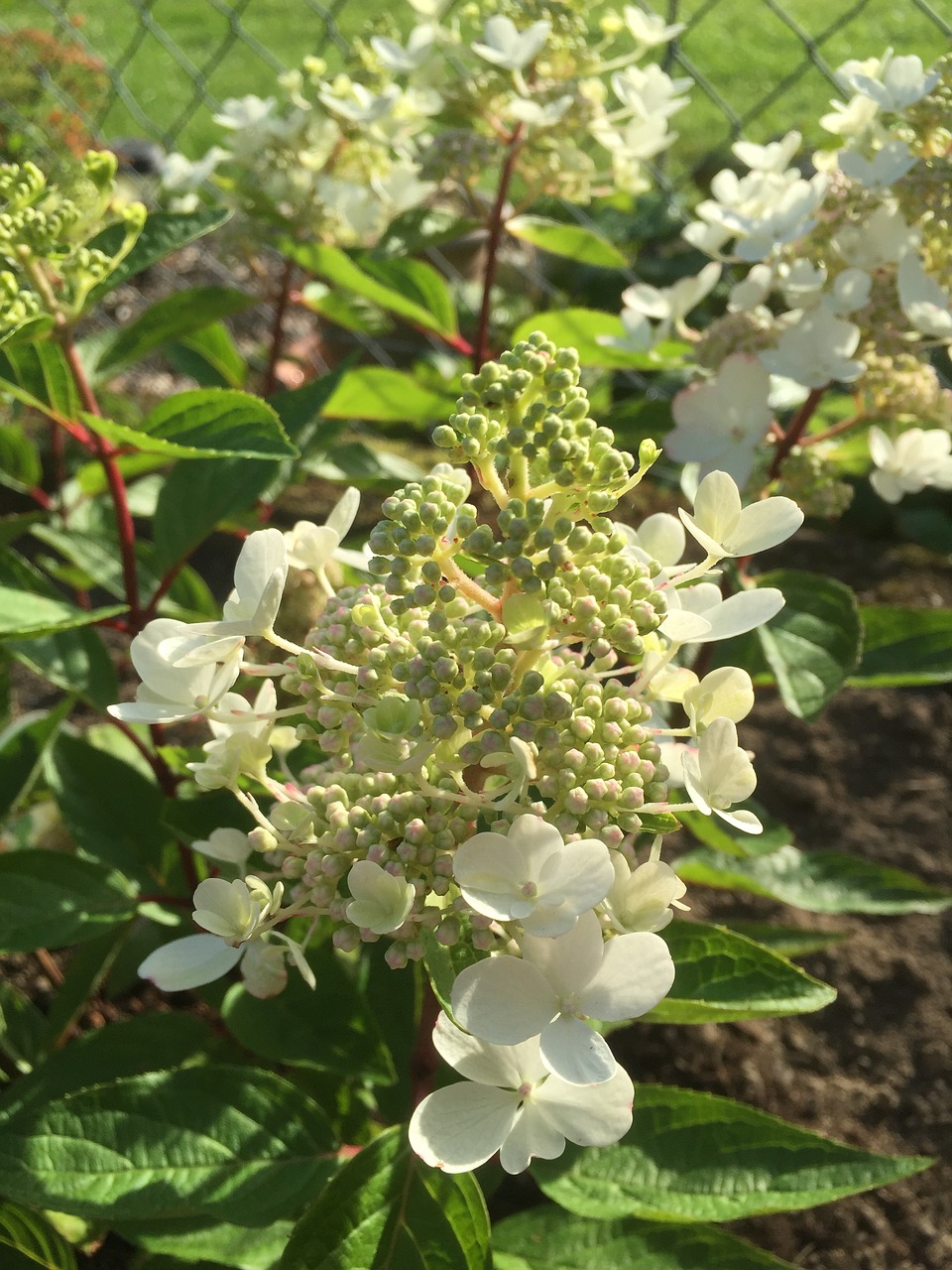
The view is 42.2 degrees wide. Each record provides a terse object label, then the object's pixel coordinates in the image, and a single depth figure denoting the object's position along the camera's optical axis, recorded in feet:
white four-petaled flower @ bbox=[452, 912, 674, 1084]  0.67
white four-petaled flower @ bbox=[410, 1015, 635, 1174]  0.70
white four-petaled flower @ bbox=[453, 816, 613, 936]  0.66
